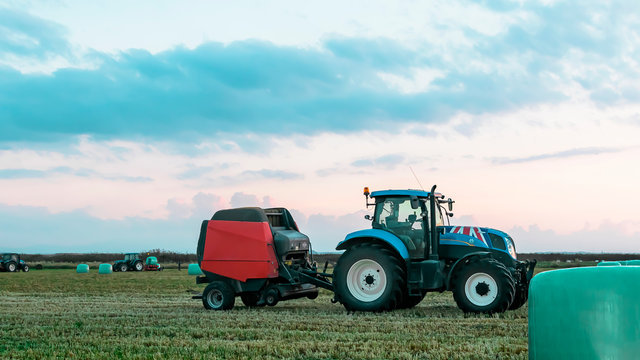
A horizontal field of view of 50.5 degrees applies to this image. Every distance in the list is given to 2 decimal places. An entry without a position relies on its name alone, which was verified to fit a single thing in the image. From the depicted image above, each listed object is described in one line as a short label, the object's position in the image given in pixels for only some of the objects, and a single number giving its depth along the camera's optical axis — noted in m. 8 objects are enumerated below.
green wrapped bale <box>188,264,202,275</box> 43.94
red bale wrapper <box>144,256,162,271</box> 53.19
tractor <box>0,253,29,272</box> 49.53
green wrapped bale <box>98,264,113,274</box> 47.75
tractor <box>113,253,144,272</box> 51.97
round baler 14.88
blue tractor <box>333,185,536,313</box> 13.27
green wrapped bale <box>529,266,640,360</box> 5.32
